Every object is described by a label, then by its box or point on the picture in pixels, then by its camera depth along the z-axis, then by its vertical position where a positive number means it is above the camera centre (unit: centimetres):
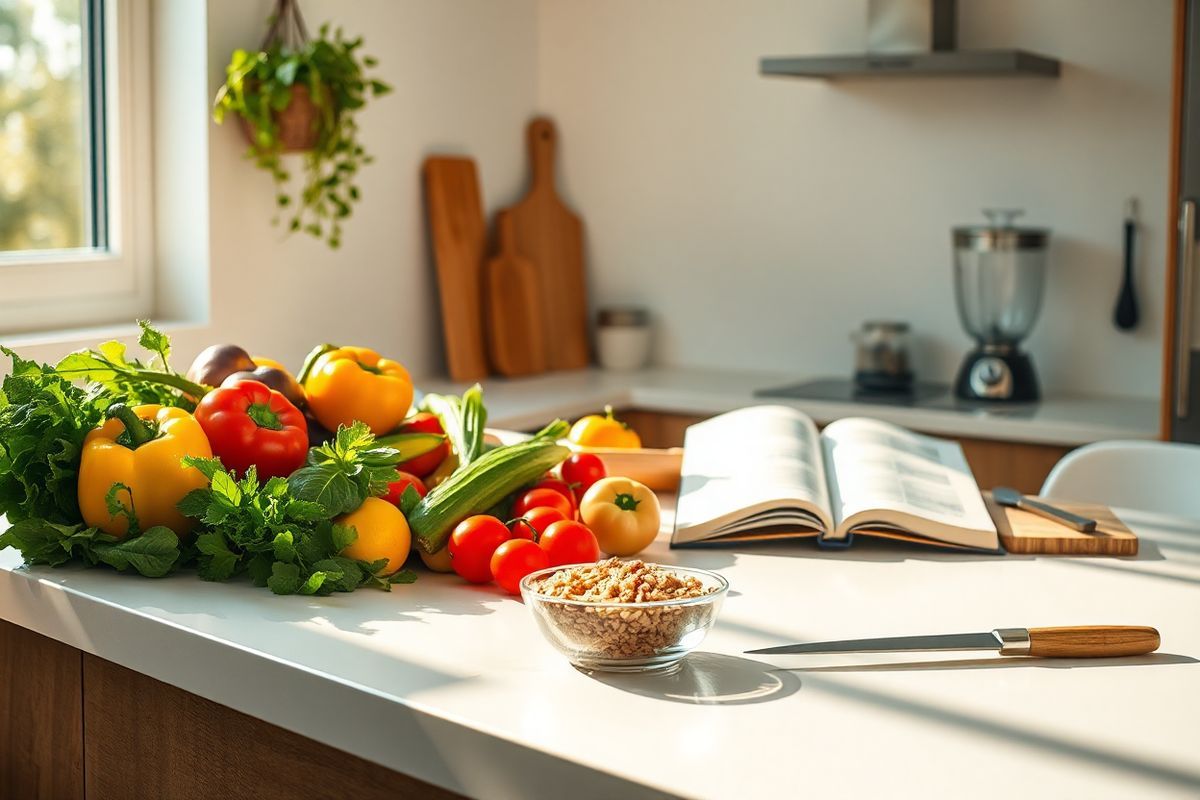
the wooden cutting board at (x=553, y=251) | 347 +8
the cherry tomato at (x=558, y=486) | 130 -21
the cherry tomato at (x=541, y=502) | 125 -22
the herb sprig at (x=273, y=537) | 112 -23
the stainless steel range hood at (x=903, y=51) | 282 +51
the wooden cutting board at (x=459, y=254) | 319 +6
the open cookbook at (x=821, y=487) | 132 -22
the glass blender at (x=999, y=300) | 284 -4
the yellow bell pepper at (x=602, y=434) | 160 -19
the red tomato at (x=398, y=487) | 124 -20
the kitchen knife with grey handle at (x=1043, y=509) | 136 -25
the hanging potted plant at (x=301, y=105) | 254 +34
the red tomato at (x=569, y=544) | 115 -24
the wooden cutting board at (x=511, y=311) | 328 -8
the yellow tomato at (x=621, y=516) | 126 -23
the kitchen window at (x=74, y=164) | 243 +22
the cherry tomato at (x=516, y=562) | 113 -25
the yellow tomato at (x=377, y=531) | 117 -23
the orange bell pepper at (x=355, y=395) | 134 -12
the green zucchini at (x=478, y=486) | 121 -20
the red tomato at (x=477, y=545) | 117 -24
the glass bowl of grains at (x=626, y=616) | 93 -24
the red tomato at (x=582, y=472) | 136 -20
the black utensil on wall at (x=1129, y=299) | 287 -4
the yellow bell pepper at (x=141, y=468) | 116 -17
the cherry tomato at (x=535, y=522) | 119 -22
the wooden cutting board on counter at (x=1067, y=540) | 134 -27
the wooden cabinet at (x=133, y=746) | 99 -39
